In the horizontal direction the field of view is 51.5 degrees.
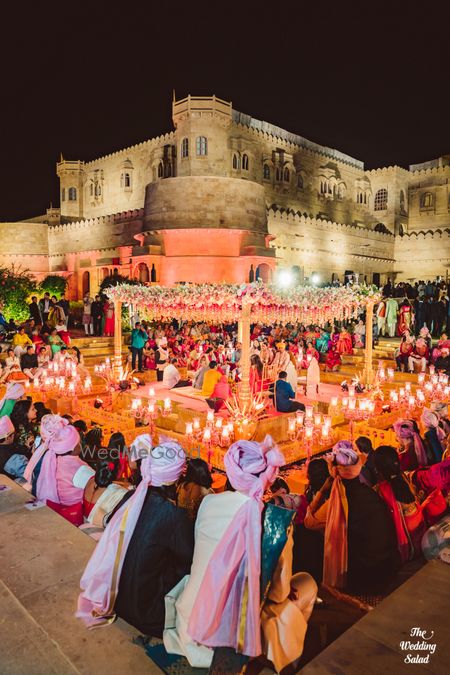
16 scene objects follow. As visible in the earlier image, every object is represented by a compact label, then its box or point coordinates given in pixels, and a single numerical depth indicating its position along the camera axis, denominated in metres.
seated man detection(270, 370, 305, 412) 9.23
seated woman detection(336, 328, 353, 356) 14.64
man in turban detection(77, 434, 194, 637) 2.69
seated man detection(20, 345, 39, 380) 10.79
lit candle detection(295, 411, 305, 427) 7.66
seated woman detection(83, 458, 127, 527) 4.36
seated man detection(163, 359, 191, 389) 11.54
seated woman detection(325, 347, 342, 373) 13.35
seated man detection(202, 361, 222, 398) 9.88
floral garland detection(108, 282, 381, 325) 8.40
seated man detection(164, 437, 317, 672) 2.45
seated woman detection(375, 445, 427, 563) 3.69
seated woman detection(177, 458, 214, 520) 4.13
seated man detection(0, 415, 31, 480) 5.21
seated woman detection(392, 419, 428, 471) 5.34
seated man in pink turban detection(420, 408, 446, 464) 5.61
